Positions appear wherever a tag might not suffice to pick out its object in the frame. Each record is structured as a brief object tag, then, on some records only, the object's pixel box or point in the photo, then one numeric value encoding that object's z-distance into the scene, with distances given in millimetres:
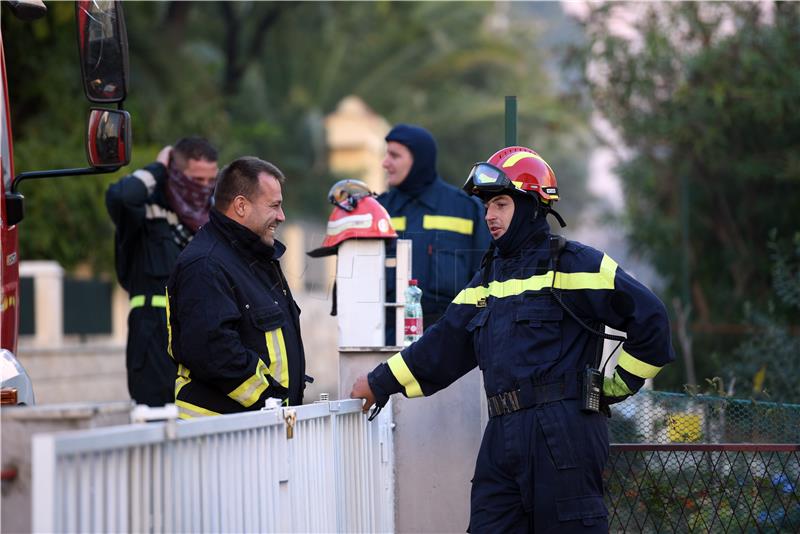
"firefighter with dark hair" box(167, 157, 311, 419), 9844
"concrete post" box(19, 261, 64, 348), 33312
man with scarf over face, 14258
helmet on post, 12328
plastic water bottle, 12133
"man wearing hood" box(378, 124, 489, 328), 13937
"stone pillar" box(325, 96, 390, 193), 69437
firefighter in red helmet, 9375
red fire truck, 10914
